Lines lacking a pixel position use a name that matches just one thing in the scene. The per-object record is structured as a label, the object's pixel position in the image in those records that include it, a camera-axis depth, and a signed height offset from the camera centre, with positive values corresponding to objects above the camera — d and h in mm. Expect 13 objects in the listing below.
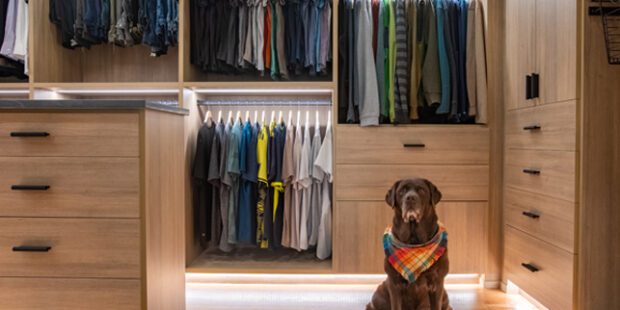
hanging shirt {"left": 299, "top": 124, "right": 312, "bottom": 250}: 3213 -269
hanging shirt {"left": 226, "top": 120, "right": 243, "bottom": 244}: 3193 -169
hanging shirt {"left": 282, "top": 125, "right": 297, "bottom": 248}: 3234 -378
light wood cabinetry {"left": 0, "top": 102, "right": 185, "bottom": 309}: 1721 -248
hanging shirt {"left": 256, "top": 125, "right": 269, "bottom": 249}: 3211 -265
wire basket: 2086 +553
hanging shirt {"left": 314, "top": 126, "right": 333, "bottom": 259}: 3186 -354
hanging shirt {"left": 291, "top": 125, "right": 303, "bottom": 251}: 3240 -328
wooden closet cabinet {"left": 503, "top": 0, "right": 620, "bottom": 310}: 2127 -88
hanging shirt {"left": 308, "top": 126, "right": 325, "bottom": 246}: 3291 -448
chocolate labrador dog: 2070 -465
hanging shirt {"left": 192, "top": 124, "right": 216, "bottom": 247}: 3252 -268
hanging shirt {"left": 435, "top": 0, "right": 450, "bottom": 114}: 3096 +530
